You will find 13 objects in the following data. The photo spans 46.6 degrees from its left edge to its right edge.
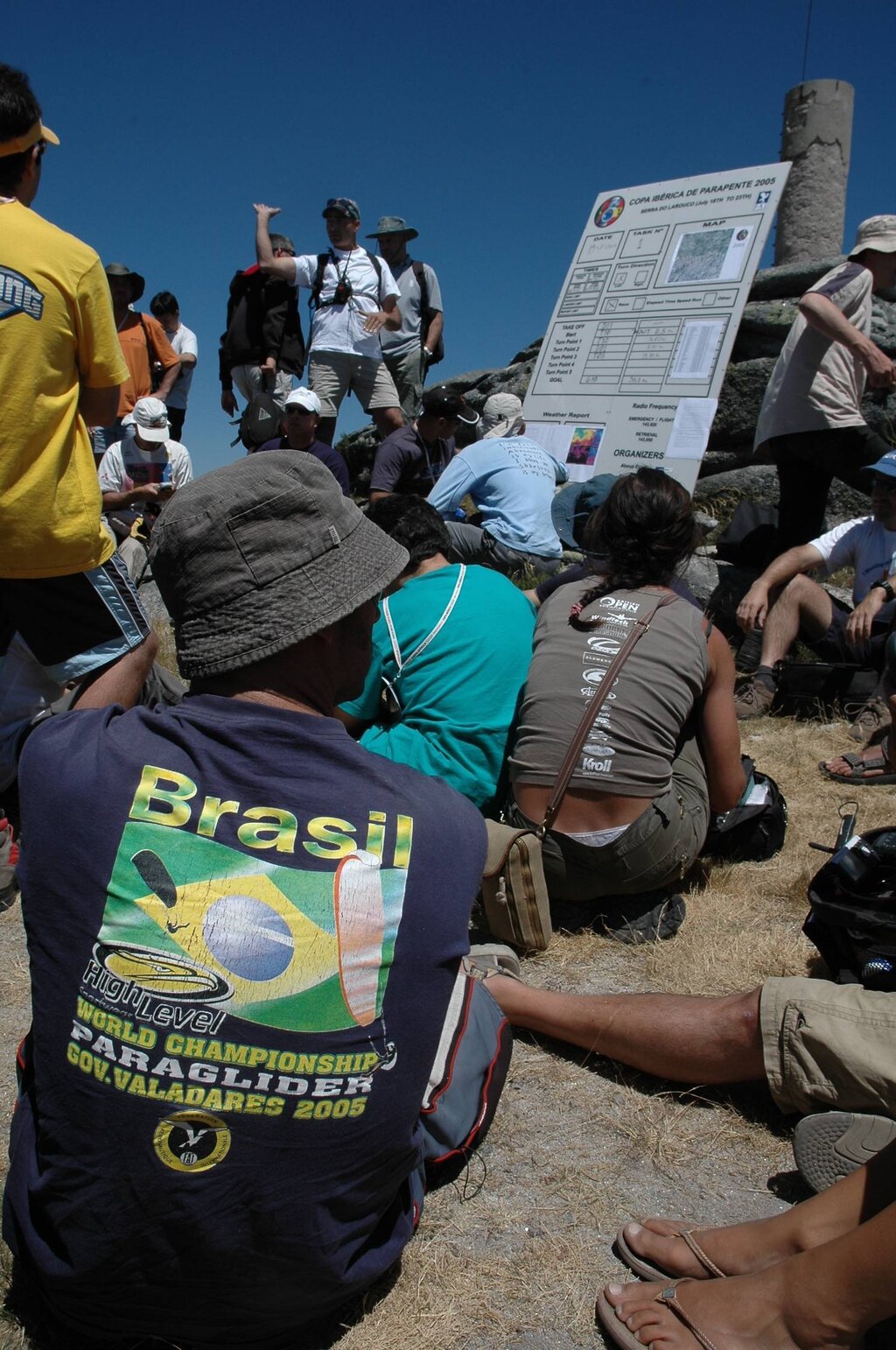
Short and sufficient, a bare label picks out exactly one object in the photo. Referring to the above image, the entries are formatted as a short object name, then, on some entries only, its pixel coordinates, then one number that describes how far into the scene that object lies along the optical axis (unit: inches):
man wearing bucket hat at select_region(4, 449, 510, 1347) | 52.4
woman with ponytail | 108.7
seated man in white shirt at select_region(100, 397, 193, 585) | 266.5
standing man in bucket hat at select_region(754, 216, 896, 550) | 205.3
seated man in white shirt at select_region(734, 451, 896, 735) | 192.1
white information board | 264.7
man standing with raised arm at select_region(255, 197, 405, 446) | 287.0
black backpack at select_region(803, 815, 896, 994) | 86.4
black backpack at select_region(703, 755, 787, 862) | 127.3
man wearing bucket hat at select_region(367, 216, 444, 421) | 318.7
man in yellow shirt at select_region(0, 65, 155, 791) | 106.3
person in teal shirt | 121.1
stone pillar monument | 401.1
